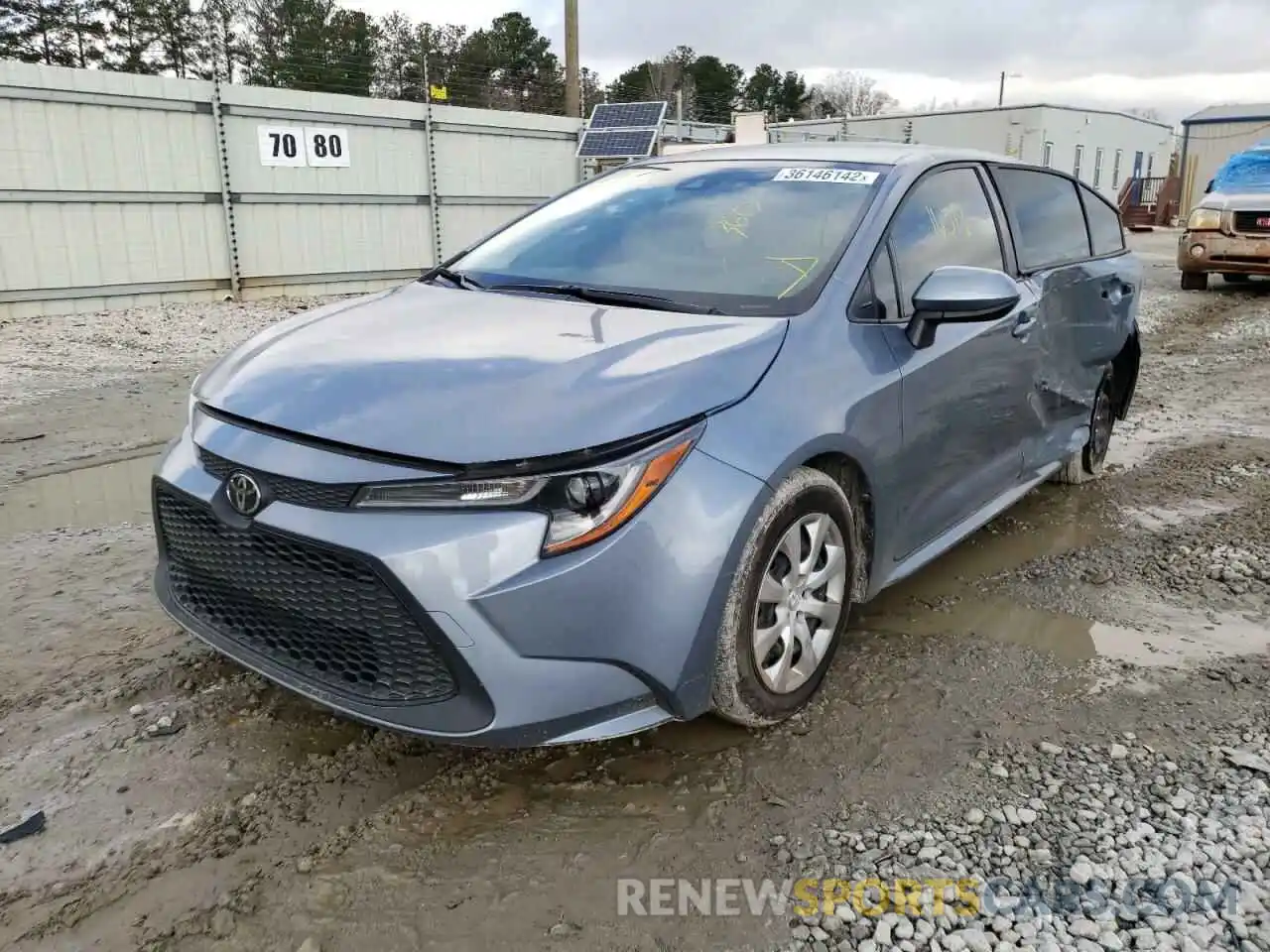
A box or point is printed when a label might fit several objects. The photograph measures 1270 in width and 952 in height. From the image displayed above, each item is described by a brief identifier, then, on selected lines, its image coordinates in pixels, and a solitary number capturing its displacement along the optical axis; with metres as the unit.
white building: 27.66
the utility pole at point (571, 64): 17.34
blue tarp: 13.88
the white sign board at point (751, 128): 15.98
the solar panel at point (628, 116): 14.78
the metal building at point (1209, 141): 35.97
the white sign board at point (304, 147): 11.86
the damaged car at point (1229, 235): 12.73
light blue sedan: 2.21
